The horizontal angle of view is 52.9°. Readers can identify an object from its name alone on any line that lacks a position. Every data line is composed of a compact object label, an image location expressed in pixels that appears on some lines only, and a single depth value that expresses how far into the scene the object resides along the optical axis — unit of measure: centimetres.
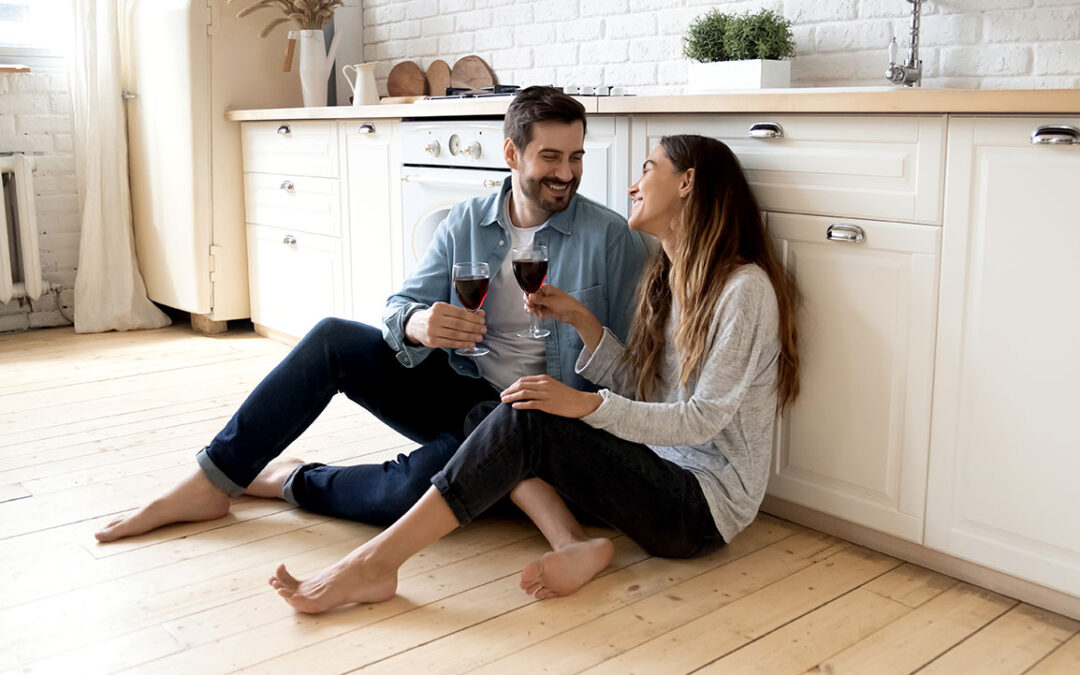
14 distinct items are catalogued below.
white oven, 287
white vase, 409
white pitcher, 389
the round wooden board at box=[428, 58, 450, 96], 398
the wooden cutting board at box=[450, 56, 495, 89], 383
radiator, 421
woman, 185
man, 215
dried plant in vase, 411
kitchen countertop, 169
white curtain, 422
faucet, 250
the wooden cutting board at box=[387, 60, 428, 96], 407
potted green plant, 265
